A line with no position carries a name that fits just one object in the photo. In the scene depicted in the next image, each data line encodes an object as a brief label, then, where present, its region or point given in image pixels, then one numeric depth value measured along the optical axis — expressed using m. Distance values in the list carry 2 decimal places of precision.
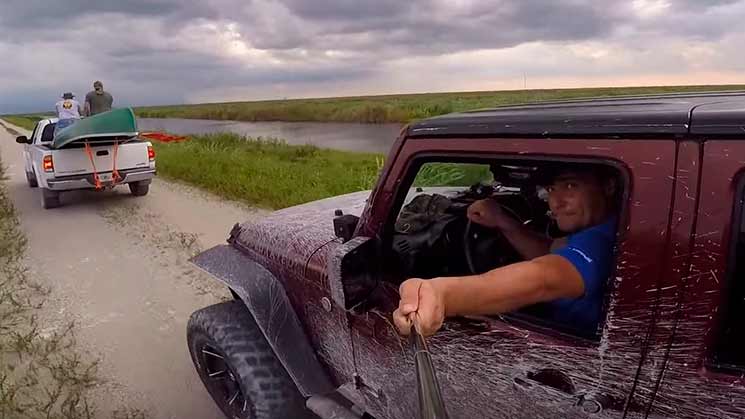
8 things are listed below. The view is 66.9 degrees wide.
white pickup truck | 8.06
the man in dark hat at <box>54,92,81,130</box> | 11.05
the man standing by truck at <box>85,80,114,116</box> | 10.44
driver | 1.25
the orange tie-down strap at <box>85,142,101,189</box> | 8.13
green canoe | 7.81
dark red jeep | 1.17
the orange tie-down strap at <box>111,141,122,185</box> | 8.34
